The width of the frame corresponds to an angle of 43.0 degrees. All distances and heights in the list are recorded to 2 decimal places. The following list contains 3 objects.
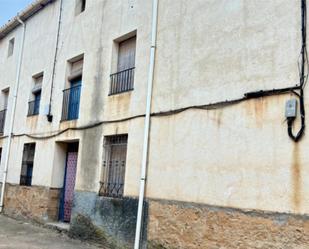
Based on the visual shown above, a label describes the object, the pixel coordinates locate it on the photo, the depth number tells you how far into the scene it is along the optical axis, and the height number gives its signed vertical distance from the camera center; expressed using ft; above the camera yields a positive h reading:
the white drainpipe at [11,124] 43.31 +6.32
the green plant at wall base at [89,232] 26.18 -3.28
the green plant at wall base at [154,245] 22.25 -3.09
